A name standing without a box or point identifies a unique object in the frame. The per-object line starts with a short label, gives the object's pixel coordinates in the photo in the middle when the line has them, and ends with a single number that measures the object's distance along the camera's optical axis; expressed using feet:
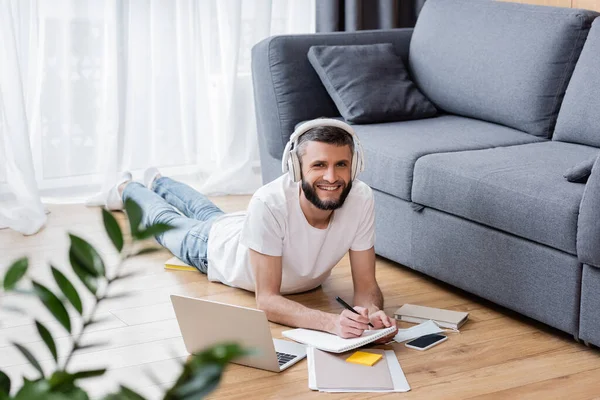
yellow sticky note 8.14
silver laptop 7.82
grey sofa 8.50
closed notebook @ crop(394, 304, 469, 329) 9.11
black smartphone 8.63
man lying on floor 8.68
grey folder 7.74
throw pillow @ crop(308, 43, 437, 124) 12.09
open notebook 8.17
